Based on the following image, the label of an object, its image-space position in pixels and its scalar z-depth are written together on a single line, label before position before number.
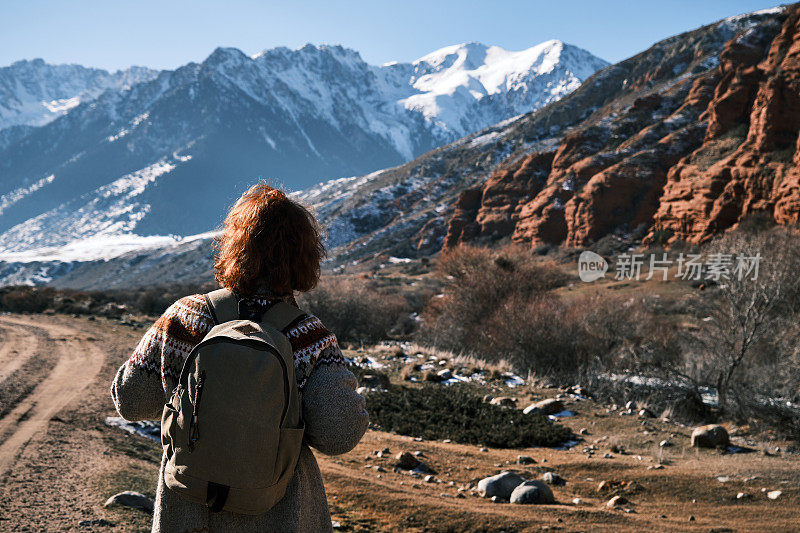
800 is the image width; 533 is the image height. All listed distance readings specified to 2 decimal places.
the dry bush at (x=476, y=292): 22.97
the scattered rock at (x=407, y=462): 7.68
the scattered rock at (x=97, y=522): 4.58
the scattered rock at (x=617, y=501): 6.07
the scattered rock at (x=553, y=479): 6.97
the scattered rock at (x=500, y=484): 6.41
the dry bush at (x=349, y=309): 27.36
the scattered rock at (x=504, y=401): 12.25
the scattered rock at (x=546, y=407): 11.43
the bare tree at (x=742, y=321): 12.95
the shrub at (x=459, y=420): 9.51
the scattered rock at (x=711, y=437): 8.90
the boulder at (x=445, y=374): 15.66
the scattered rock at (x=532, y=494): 6.08
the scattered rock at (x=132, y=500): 5.11
